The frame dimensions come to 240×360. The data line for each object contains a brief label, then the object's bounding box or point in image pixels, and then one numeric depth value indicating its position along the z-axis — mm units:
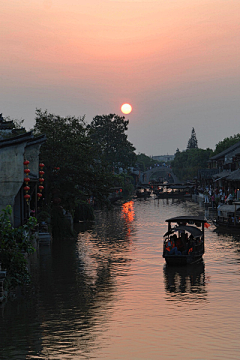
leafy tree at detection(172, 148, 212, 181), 177500
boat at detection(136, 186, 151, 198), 120688
